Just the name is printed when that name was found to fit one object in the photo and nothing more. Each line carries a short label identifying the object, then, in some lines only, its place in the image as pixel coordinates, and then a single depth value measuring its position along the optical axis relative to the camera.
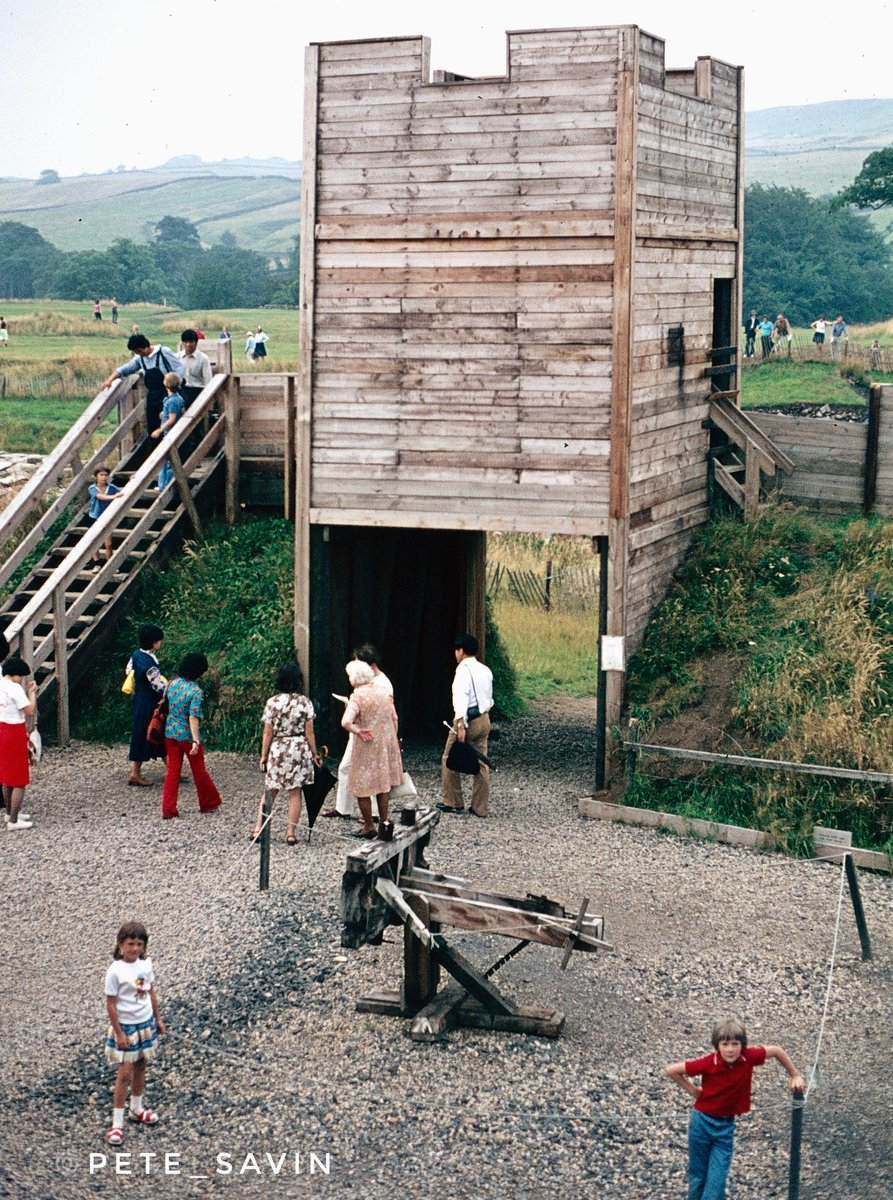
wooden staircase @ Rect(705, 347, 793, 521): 18.00
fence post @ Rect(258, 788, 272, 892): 12.49
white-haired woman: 13.27
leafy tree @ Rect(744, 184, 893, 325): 78.94
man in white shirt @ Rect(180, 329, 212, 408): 20.05
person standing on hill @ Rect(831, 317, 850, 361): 40.81
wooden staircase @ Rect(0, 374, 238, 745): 17.03
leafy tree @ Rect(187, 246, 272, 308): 101.69
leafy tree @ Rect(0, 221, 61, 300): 123.19
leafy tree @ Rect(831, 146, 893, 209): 59.34
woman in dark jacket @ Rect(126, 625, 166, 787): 15.20
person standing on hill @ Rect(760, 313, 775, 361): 42.44
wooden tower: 15.30
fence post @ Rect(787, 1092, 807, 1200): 7.92
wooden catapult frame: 9.80
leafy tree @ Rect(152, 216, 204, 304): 118.94
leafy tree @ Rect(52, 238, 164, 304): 104.81
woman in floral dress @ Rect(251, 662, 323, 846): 13.86
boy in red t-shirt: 8.02
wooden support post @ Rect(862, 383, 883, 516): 18.19
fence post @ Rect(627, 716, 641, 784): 15.11
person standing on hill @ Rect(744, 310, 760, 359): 45.55
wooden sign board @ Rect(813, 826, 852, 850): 13.62
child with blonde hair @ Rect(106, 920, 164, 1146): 9.09
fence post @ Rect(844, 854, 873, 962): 11.64
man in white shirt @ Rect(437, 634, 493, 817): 14.70
